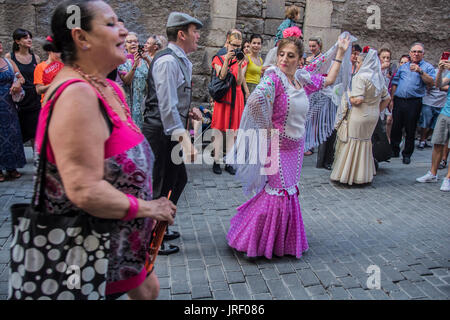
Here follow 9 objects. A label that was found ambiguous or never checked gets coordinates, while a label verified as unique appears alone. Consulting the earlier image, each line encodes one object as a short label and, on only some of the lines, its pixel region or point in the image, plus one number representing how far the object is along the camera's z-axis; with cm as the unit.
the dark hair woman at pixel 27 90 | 582
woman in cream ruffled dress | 550
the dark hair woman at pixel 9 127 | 520
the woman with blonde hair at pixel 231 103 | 599
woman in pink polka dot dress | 328
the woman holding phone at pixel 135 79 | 557
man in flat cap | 299
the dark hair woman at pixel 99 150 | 134
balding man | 715
